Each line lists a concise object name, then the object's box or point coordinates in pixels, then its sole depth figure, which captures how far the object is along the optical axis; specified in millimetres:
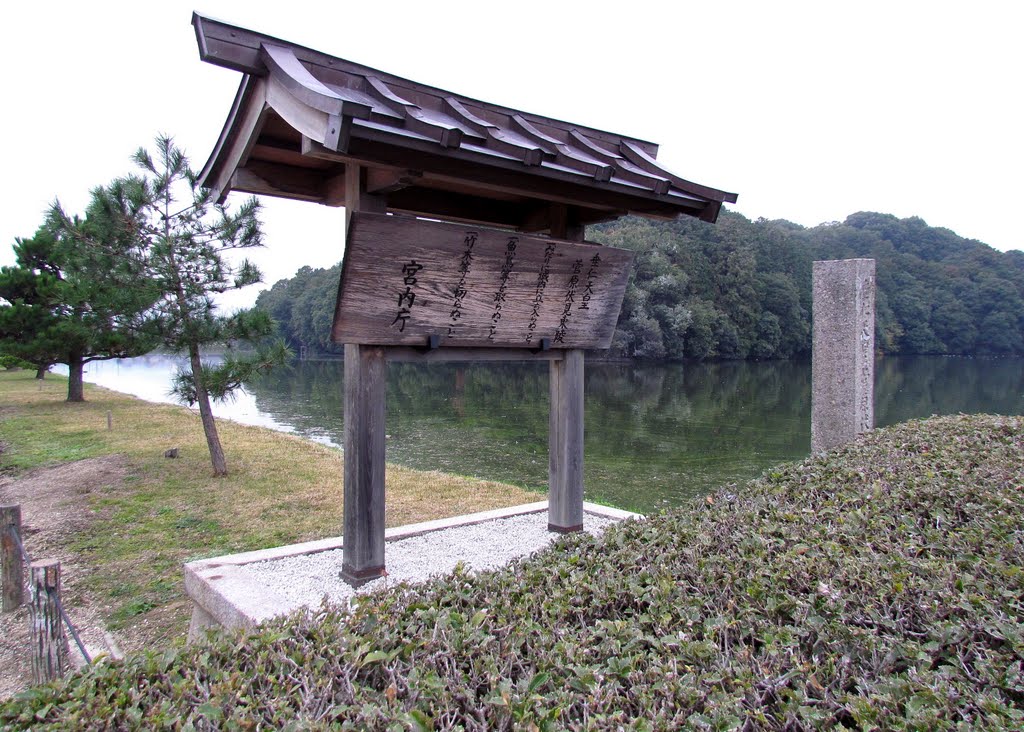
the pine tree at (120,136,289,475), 7656
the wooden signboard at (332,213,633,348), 3492
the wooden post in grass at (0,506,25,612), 4215
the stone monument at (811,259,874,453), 5684
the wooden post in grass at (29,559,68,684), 2986
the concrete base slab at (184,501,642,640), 3357
